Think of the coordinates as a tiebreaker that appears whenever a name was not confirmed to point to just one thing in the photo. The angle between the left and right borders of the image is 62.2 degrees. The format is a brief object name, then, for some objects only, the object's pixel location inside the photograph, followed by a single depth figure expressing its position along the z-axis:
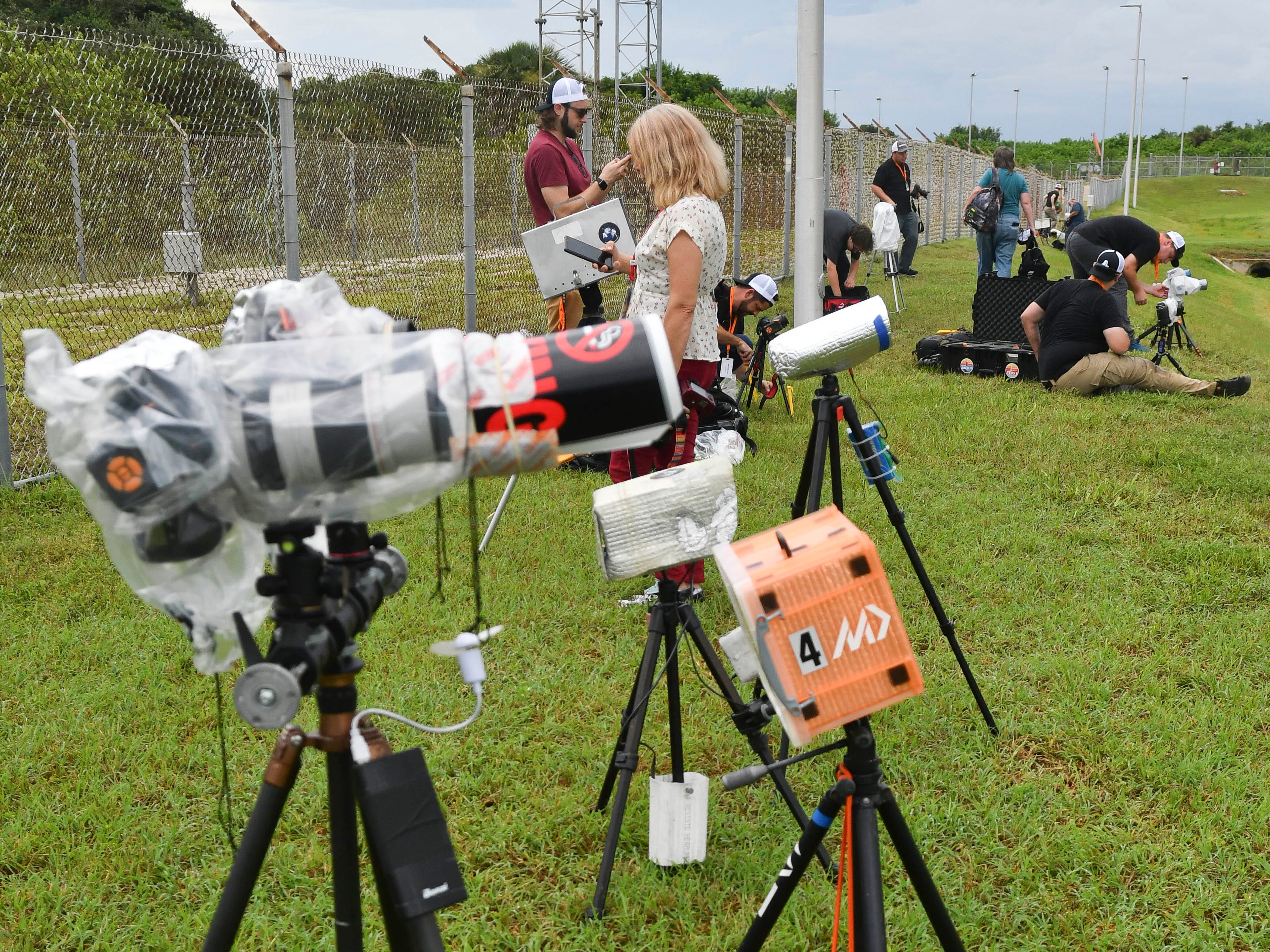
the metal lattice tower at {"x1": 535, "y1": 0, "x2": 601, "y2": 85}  23.88
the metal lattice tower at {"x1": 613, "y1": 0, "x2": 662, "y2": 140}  26.38
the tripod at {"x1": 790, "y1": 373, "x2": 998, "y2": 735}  3.21
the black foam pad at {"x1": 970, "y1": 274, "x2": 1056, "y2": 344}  10.16
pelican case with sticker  9.56
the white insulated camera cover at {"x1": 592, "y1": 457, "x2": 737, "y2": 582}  2.58
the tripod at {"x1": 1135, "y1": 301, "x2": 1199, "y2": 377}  10.11
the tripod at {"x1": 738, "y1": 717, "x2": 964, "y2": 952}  1.64
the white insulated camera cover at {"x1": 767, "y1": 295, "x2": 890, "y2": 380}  3.20
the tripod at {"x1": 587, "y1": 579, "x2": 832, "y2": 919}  2.72
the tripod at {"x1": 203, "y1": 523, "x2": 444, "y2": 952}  1.27
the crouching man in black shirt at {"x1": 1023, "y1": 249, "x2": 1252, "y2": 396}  8.73
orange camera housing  1.69
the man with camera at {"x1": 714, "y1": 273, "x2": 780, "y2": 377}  6.98
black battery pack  1.41
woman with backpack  13.41
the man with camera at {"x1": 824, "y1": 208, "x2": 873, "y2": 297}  10.56
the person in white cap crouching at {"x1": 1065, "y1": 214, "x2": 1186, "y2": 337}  9.96
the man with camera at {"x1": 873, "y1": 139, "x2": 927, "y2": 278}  15.15
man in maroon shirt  6.52
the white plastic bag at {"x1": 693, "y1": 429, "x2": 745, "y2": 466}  6.17
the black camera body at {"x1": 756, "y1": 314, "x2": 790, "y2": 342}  7.28
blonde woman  4.04
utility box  6.65
